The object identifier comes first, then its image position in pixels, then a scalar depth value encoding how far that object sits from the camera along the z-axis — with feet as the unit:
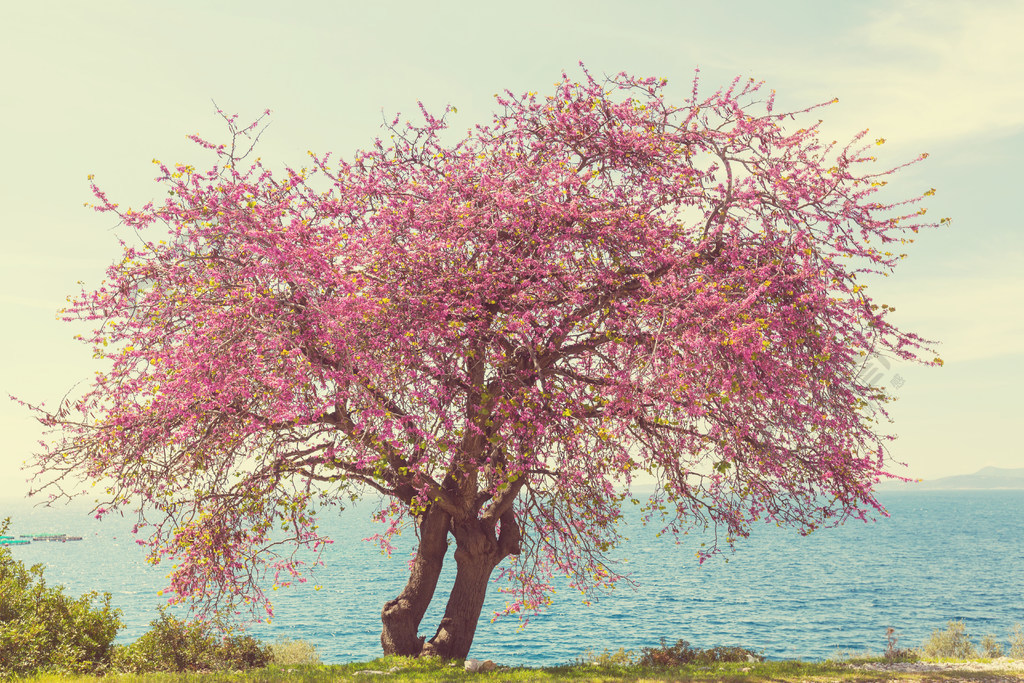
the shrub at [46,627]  47.50
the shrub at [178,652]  52.01
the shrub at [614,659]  58.06
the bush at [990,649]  80.38
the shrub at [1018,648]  85.42
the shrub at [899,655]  59.02
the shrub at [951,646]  81.15
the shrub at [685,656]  58.54
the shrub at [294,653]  73.31
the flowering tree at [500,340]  41.29
